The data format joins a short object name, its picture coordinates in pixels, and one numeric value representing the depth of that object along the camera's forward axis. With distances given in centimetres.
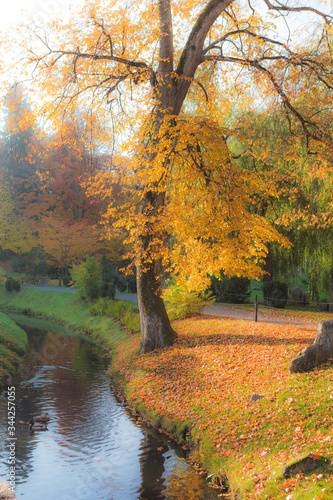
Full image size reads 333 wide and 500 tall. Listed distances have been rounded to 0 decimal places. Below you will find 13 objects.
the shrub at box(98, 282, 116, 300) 2341
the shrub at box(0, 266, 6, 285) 3029
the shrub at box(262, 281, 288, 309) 2148
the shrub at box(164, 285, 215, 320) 1633
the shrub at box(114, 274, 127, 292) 3002
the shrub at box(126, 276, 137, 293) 2961
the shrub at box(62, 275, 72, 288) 3072
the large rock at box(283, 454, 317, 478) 534
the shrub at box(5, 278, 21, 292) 3067
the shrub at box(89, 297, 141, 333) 1694
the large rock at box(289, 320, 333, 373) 818
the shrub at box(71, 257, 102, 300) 2300
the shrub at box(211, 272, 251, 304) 2200
